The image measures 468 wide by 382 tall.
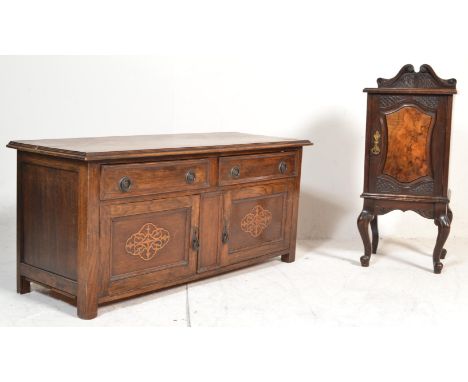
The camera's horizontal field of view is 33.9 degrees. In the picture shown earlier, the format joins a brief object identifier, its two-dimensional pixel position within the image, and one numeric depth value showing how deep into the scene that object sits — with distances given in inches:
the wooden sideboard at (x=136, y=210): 139.4
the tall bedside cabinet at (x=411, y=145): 176.1
